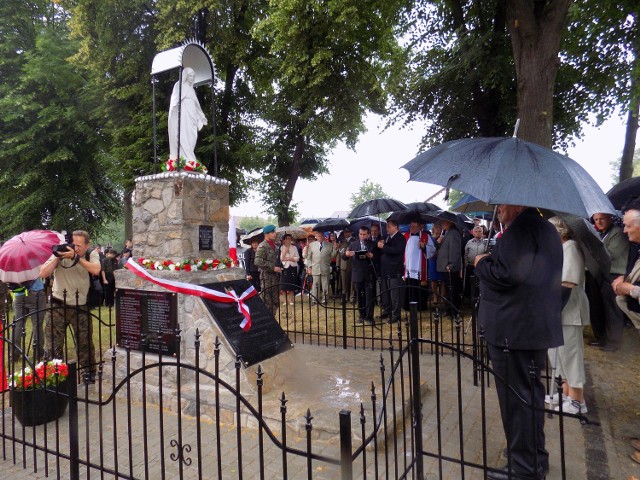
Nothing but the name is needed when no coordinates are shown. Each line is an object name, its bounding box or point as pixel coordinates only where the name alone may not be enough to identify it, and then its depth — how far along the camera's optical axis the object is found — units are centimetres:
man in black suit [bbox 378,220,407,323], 859
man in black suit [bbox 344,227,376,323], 890
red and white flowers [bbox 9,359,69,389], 420
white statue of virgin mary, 556
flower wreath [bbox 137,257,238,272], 496
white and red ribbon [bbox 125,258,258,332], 475
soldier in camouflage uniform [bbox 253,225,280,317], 940
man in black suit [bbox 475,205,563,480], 291
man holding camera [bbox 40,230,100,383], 537
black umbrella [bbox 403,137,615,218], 259
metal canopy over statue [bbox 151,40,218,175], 541
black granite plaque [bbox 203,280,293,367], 467
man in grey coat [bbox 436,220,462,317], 876
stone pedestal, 462
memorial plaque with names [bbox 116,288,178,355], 485
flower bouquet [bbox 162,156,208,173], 512
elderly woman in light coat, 402
